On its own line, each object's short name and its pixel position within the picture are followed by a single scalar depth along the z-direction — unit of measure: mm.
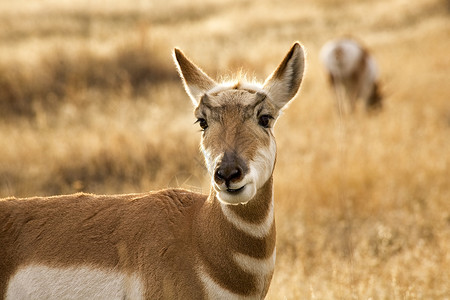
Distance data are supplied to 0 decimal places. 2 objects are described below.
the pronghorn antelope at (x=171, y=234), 6437
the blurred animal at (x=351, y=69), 29422
